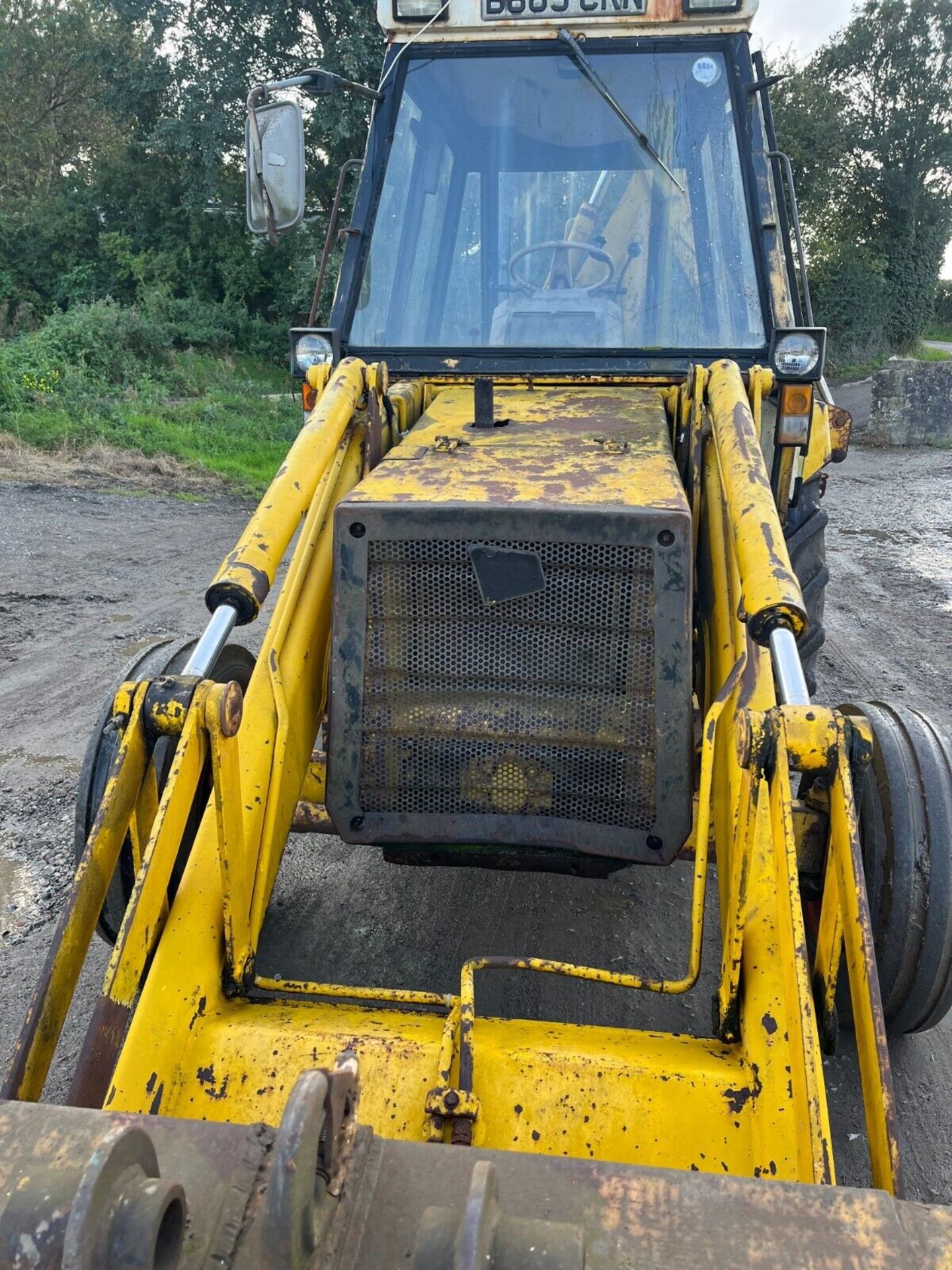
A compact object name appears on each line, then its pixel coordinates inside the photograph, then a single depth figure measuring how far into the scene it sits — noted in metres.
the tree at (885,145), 20.28
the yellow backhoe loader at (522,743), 1.14
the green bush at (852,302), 21.08
